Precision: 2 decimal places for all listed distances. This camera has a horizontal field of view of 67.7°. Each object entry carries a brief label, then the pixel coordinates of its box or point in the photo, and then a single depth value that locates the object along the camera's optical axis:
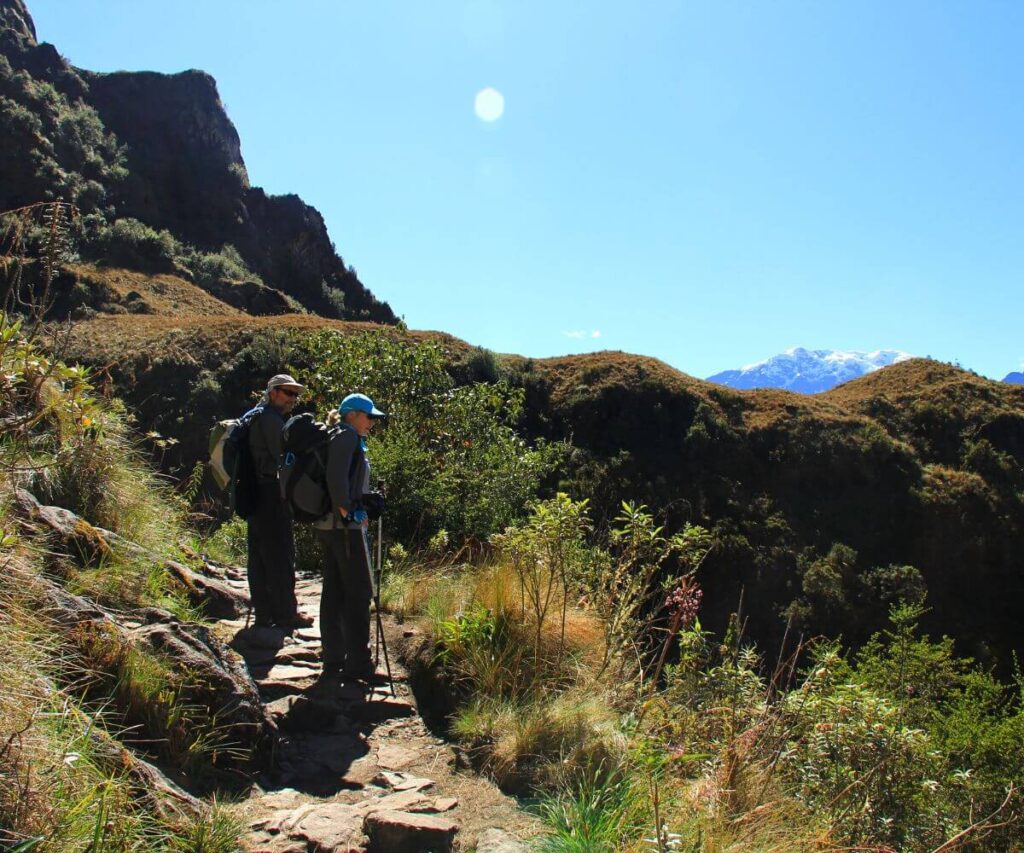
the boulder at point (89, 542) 4.49
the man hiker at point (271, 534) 5.84
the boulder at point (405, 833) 3.20
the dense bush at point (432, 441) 8.72
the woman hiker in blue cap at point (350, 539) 4.95
